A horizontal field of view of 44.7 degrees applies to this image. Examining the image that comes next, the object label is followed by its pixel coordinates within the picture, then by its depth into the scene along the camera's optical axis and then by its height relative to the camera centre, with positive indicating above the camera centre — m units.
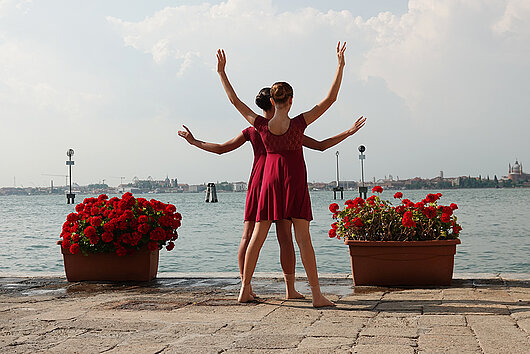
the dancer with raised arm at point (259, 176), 5.26 +0.12
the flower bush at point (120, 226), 6.79 -0.34
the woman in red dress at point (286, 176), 4.94 +0.11
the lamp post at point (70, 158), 59.42 +3.47
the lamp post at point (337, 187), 71.78 +0.09
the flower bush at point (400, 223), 6.21 -0.36
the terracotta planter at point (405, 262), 6.08 -0.72
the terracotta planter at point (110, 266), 6.90 -0.77
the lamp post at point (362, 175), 47.86 +1.01
